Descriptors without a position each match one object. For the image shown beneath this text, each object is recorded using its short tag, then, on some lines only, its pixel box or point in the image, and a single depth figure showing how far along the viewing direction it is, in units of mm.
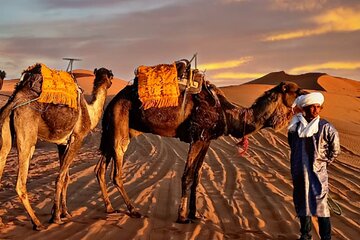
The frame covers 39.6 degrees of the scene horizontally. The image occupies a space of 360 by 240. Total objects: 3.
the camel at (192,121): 8328
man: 6570
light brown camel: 7133
